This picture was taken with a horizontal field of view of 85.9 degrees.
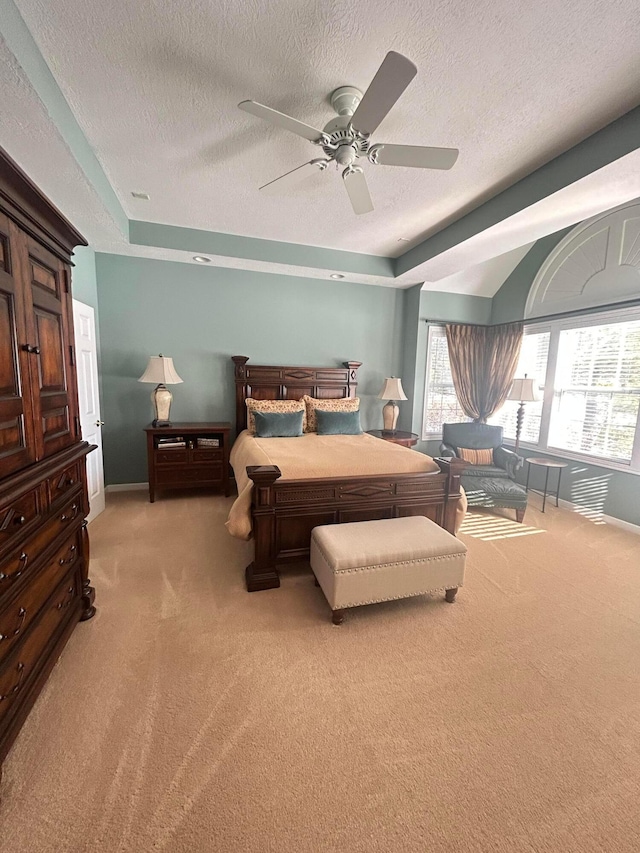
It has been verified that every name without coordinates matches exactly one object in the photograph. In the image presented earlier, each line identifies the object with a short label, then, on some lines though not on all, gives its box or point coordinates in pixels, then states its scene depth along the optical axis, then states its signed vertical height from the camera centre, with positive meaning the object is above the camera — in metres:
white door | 3.13 -0.25
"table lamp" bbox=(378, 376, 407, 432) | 4.56 -0.28
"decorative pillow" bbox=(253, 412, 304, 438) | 3.80 -0.58
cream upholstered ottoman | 1.98 -1.11
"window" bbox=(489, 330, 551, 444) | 4.39 +0.14
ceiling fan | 1.47 +1.25
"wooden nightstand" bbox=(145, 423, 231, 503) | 3.83 -0.97
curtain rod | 3.39 +0.76
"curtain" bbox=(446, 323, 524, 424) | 4.82 +0.16
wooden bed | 2.36 -0.95
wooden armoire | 1.26 -0.36
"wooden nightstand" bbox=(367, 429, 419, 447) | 4.38 -0.78
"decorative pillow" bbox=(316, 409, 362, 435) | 4.13 -0.59
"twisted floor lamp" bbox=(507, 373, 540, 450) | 3.94 -0.13
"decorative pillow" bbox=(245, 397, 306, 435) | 4.11 -0.41
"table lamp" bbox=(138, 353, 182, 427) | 3.77 -0.12
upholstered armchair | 3.63 -1.02
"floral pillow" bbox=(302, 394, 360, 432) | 4.28 -0.40
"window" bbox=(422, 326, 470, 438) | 4.95 -0.21
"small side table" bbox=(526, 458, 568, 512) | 3.79 -0.92
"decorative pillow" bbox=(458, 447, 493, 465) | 4.21 -0.95
